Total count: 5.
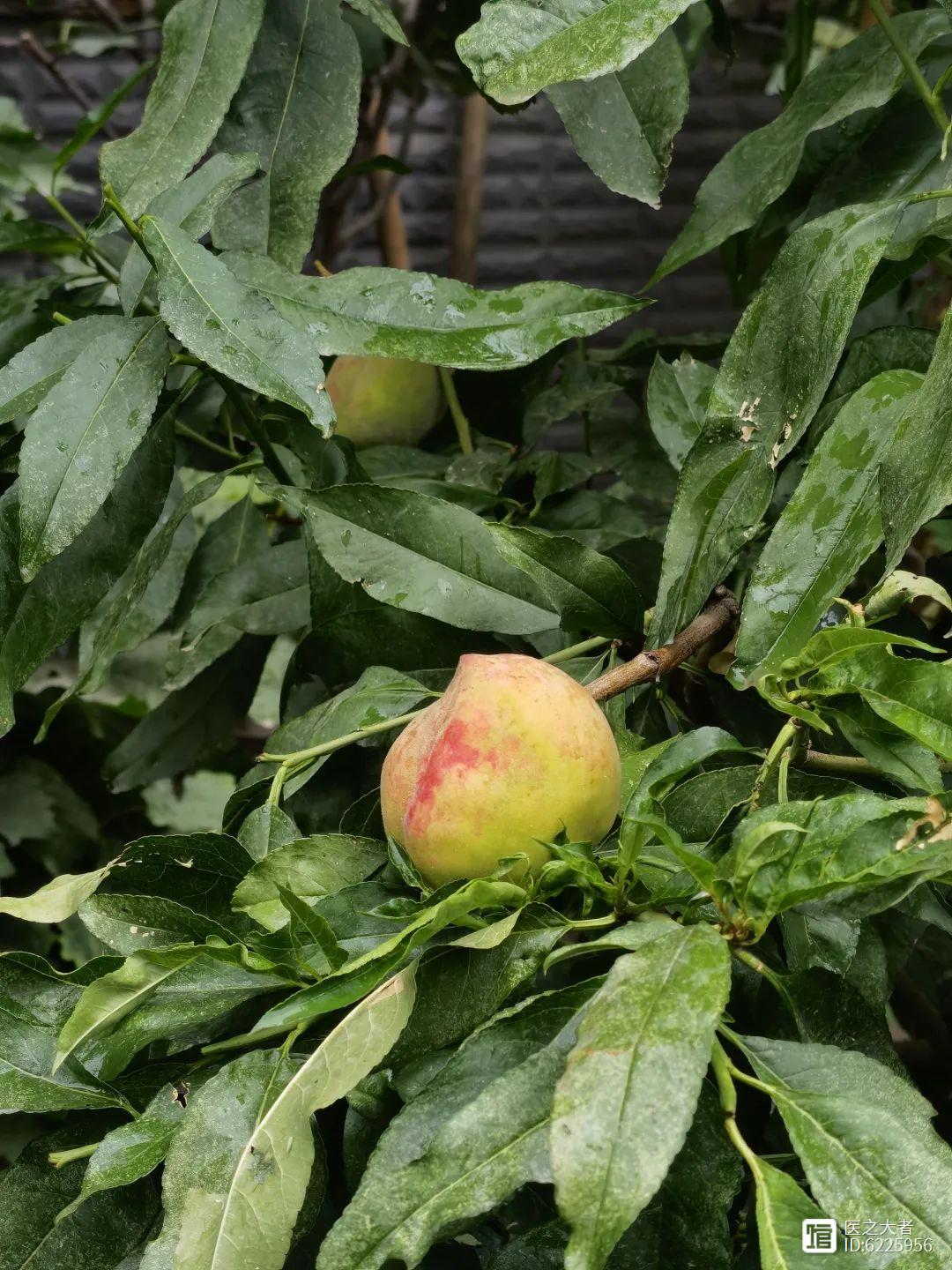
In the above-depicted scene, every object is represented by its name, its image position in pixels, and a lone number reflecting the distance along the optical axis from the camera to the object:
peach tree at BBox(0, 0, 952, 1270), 0.35
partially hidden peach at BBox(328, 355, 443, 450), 0.83
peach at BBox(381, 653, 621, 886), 0.42
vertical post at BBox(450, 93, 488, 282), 1.51
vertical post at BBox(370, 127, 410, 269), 1.39
